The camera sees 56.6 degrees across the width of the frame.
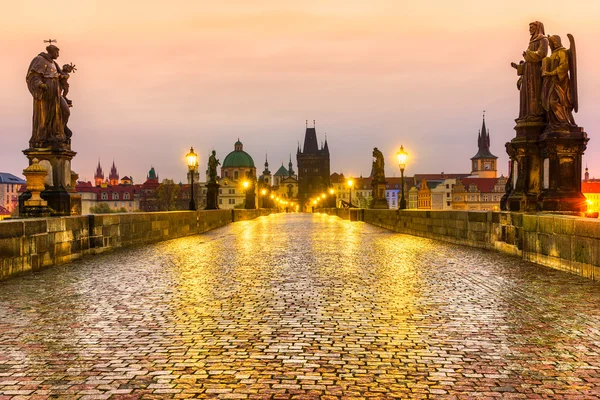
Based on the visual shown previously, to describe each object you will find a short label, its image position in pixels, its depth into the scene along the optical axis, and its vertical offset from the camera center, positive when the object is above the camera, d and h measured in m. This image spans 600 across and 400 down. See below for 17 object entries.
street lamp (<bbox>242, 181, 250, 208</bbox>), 63.36 +1.35
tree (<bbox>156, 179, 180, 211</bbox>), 132.25 +0.64
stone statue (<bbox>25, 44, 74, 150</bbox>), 15.36 +2.67
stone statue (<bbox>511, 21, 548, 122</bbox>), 13.91 +3.04
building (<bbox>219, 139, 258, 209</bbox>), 155.38 +7.00
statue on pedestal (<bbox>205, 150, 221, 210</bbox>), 36.88 +0.40
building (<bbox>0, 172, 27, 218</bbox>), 180.12 +2.68
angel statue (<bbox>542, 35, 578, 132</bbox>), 13.02 +2.60
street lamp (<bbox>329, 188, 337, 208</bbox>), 104.12 -0.81
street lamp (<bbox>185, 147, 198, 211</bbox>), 27.50 +1.79
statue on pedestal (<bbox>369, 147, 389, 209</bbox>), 37.32 +0.93
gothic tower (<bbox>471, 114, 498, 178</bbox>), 179.88 +11.44
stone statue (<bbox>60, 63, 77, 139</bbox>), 16.23 +3.22
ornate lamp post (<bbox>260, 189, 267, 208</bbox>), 92.80 -0.08
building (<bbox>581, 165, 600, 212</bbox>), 113.38 +0.50
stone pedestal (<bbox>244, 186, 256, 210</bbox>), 66.31 -0.28
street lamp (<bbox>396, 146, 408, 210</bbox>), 27.92 +1.89
